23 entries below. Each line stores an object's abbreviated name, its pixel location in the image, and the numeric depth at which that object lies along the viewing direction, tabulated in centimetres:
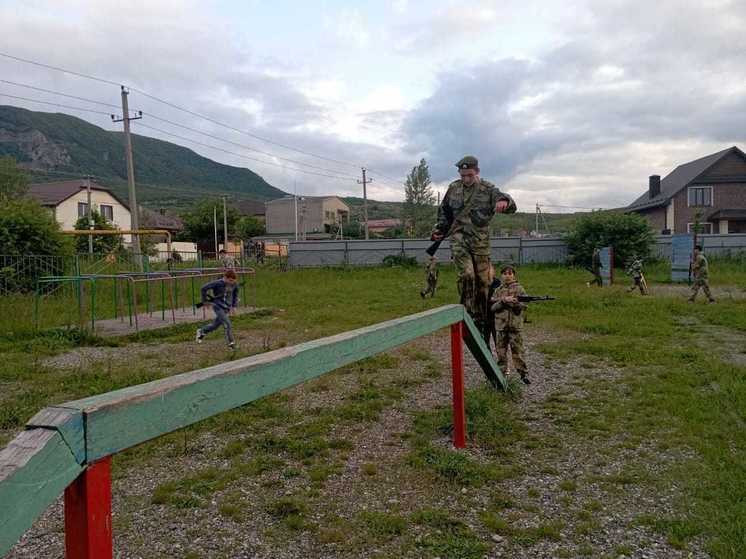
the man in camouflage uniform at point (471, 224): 616
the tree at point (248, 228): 6412
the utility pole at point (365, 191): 5288
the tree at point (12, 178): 4749
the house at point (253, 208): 8932
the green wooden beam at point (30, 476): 134
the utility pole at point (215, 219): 5812
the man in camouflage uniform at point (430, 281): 1571
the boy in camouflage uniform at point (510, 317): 604
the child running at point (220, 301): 896
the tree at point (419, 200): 6838
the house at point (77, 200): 4638
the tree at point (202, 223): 6100
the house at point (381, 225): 8162
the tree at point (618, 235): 2609
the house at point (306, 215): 8150
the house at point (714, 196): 4000
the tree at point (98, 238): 3238
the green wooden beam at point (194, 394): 162
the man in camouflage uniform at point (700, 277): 1392
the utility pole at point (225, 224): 5702
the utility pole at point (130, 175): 2591
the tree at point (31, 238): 1438
